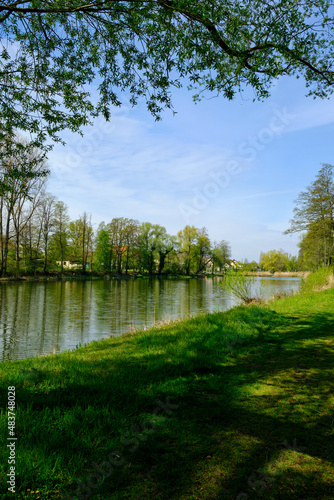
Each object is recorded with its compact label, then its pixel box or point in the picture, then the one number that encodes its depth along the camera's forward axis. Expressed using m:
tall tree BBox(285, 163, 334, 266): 31.98
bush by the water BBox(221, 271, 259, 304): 13.97
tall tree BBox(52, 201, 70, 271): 50.75
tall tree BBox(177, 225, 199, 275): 78.00
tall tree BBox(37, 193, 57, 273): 47.84
